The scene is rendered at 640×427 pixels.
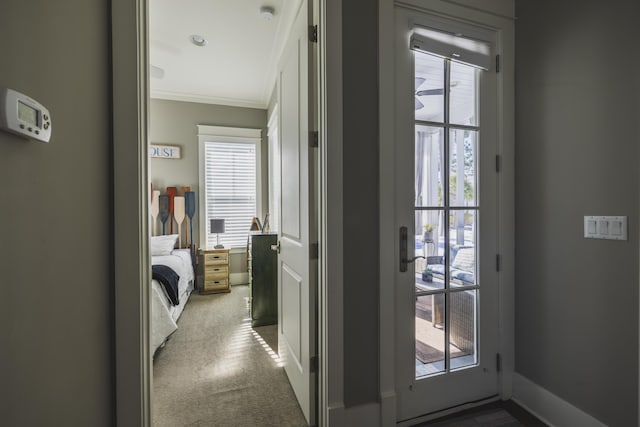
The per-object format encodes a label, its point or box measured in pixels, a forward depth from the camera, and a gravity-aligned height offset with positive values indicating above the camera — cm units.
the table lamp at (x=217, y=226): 439 -20
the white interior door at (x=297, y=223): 164 -7
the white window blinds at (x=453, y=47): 162 +96
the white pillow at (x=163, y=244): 380 -42
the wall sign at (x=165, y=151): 442 +94
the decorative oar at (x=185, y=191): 459 +32
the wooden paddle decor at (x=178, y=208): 445 +7
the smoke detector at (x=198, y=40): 299 +180
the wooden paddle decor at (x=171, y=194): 448 +29
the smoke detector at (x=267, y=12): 257 +178
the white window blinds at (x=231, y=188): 472 +41
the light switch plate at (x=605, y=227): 136 -8
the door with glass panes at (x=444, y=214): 162 -2
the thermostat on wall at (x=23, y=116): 59 +22
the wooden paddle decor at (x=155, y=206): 434 +10
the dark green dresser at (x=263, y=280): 307 -72
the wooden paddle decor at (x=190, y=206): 455 +10
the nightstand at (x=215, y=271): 430 -87
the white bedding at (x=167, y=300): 247 -85
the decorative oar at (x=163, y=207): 444 +9
